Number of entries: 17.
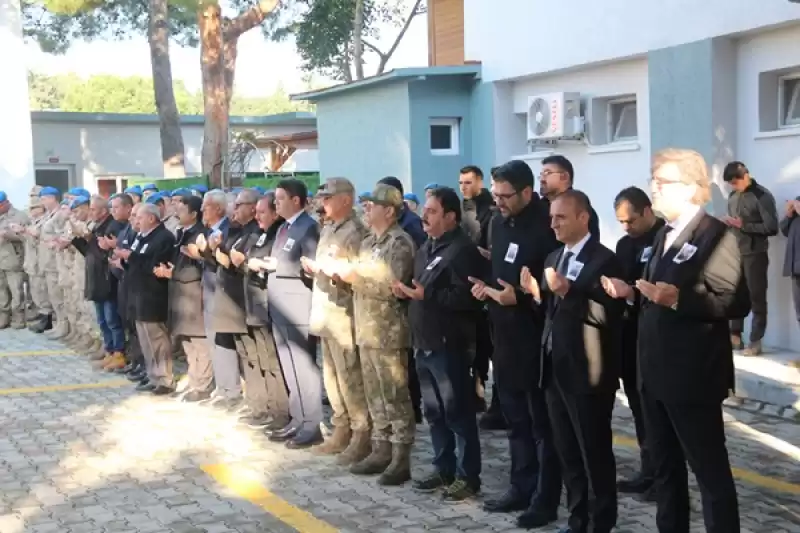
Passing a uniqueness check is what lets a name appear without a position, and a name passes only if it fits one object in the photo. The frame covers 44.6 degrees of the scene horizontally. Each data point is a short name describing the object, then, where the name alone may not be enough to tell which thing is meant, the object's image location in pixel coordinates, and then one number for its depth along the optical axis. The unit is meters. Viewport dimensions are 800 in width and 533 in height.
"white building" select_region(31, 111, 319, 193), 29.16
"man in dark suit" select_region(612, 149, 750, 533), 4.29
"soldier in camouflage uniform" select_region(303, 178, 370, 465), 6.91
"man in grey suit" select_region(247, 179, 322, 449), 7.48
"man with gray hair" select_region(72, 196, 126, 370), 11.05
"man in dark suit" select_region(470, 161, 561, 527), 5.51
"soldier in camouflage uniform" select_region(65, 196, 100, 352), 12.02
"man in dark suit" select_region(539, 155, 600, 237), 6.30
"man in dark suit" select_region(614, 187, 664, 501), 5.89
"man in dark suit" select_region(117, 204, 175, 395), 9.54
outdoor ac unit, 12.49
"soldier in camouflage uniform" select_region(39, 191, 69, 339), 13.13
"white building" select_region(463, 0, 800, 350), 9.92
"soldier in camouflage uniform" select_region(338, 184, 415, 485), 6.42
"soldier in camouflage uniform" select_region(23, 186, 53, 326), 13.95
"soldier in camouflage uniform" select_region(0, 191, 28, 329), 14.48
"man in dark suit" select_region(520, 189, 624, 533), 4.91
